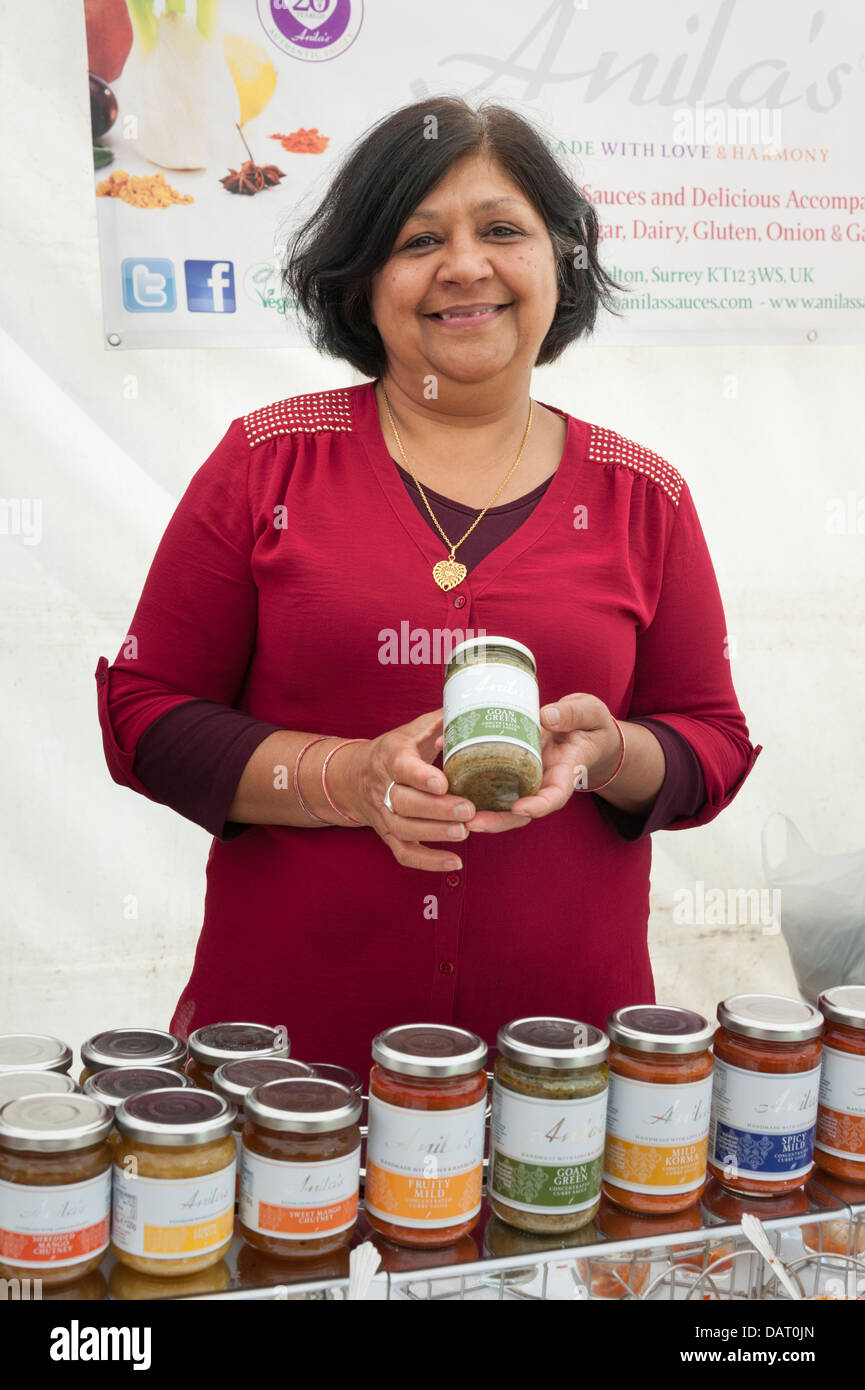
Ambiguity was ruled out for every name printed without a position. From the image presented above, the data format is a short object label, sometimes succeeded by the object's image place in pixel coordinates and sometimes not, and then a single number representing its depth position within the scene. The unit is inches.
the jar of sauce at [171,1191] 34.1
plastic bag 86.7
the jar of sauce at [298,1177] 35.4
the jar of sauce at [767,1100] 41.3
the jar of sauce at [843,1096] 43.3
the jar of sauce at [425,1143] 36.4
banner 83.2
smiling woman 50.7
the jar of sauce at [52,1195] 33.3
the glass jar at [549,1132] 37.9
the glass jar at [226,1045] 42.4
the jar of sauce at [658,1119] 39.8
